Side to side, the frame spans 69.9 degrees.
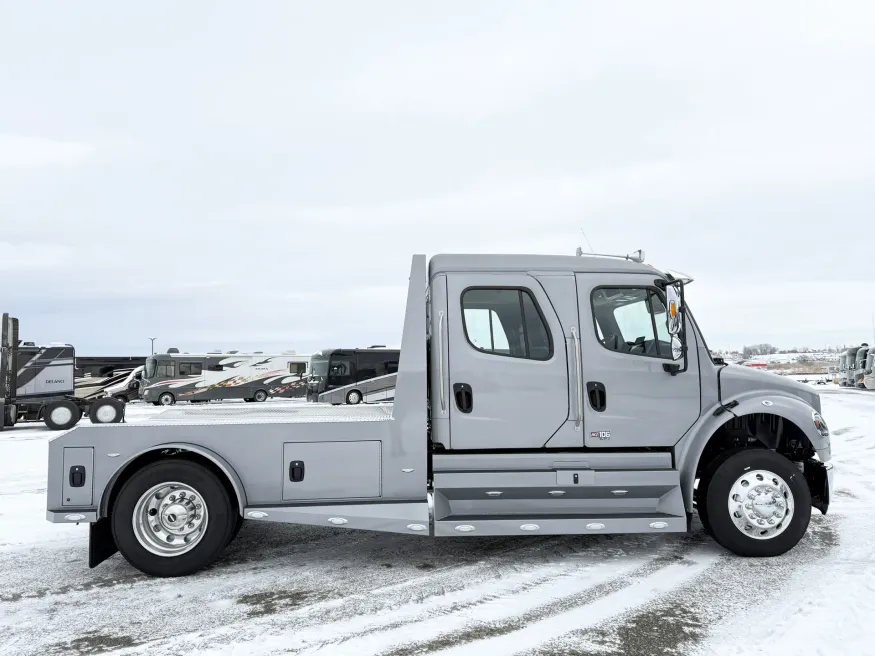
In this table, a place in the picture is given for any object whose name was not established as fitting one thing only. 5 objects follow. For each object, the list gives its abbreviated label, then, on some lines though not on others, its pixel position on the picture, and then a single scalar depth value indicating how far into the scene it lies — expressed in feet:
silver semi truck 16.65
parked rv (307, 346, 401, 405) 95.14
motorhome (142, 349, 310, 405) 102.89
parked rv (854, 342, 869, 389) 120.77
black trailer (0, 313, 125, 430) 58.34
